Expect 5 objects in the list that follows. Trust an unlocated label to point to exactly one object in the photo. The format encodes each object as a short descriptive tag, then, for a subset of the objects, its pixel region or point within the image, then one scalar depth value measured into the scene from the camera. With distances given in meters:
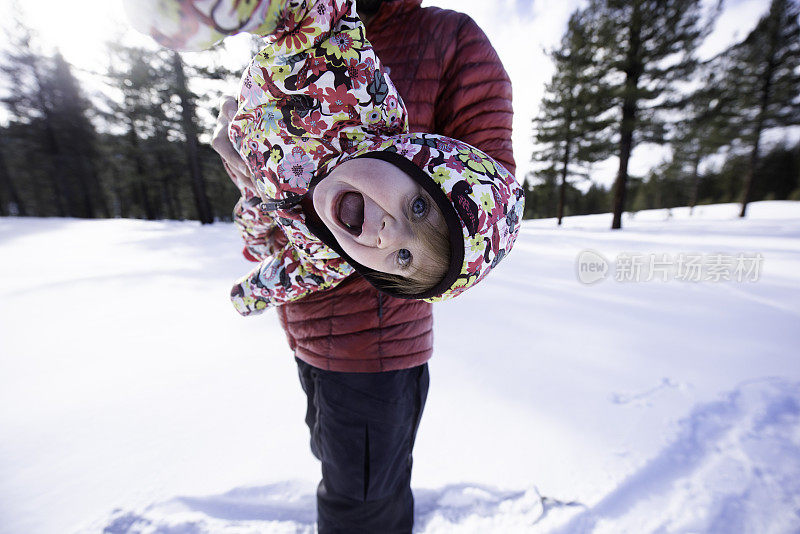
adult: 0.79
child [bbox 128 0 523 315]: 0.53
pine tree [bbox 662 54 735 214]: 8.73
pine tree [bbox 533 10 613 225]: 9.46
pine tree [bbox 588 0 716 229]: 8.34
